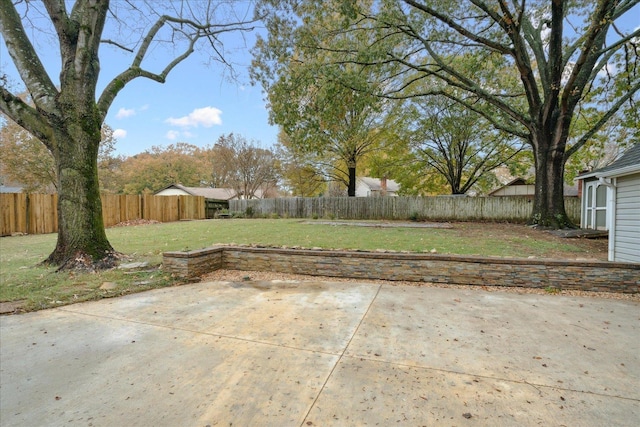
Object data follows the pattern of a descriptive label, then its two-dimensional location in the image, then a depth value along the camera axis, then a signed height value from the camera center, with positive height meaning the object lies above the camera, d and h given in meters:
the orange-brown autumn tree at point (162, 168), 33.72 +4.17
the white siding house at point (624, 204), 5.62 +0.05
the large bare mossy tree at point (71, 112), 5.23 +1.60
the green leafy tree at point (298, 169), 20.25 +2.47
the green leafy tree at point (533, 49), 8.93 +5.02
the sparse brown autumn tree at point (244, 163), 28.16 +3.94
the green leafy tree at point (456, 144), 16.33 +3.60
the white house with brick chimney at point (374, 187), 35.17 +2.20
